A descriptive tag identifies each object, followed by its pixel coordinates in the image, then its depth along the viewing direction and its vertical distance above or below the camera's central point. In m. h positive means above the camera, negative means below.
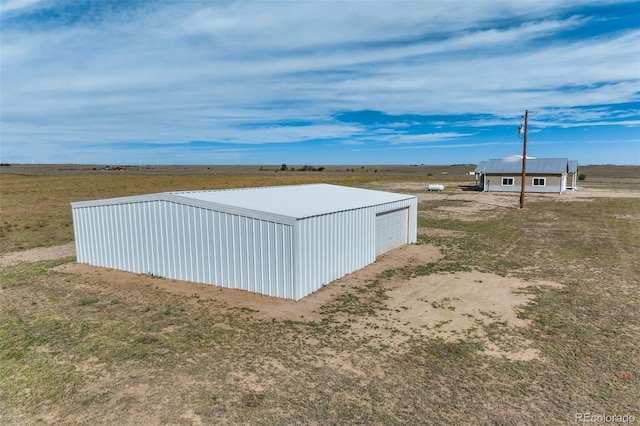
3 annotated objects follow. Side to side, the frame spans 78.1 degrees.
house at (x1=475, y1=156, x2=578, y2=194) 42.53 -1.02
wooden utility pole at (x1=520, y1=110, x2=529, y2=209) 27.37 +1.27
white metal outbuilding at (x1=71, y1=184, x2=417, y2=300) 10.80 -2.08
